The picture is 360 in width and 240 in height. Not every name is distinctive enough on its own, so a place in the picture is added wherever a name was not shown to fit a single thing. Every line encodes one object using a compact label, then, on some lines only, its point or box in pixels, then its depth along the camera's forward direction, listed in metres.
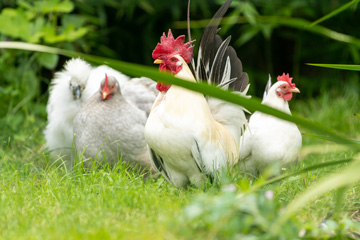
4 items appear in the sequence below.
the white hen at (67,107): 8.16
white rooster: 5.79
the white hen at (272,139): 6.86
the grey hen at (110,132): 7.25
